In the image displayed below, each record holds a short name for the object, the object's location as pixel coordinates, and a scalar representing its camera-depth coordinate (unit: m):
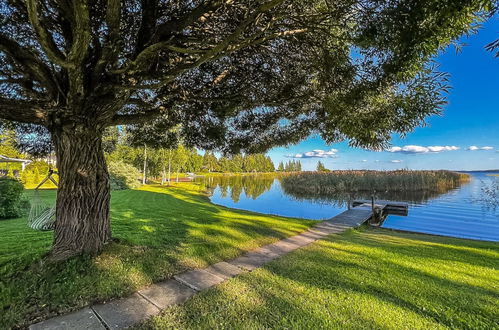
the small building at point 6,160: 9.19
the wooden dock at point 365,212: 10.57
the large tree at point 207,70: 2.42
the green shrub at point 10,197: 8.28
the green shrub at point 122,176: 23.75
